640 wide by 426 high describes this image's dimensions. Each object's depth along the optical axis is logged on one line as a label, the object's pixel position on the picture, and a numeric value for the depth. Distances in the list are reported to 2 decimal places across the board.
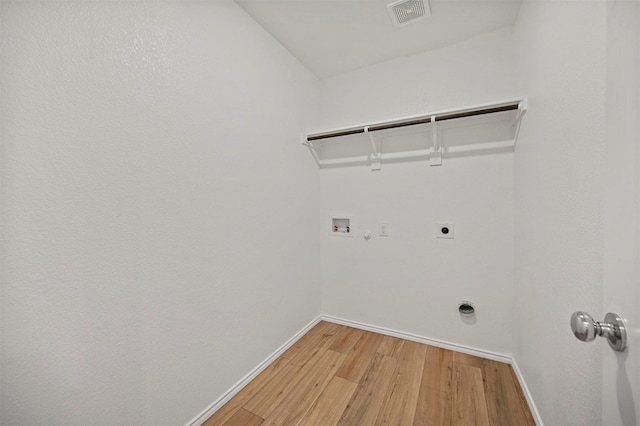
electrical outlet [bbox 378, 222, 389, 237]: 2.08
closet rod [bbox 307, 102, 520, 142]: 1.49
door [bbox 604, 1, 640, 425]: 0.42
